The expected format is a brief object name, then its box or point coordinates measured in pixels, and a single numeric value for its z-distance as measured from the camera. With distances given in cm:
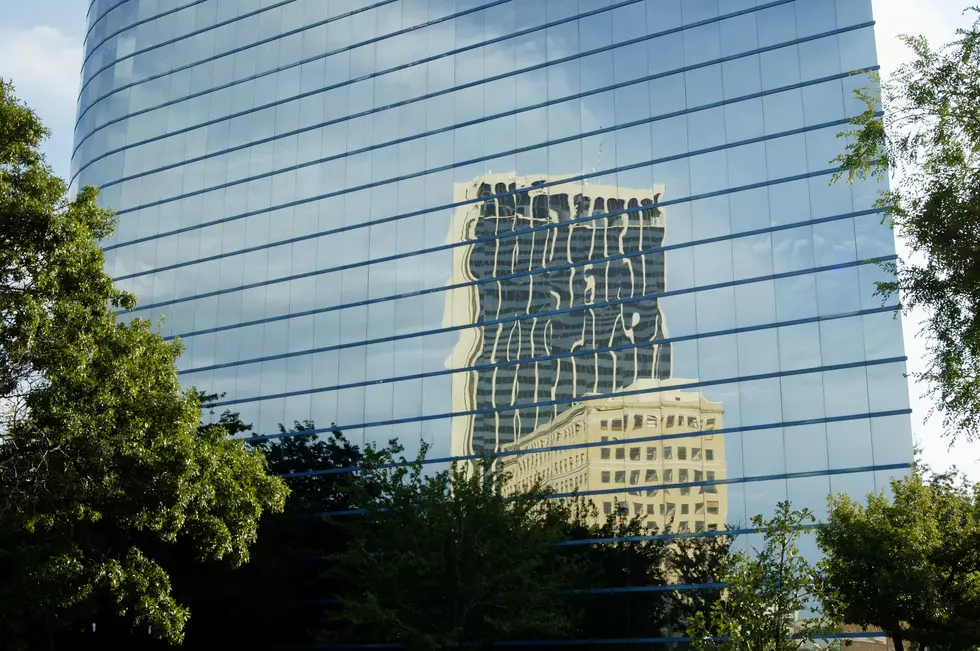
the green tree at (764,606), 1454
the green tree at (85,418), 2059
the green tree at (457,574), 3119
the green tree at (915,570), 2789
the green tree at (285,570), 4259
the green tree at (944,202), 1798
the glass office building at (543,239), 3769
